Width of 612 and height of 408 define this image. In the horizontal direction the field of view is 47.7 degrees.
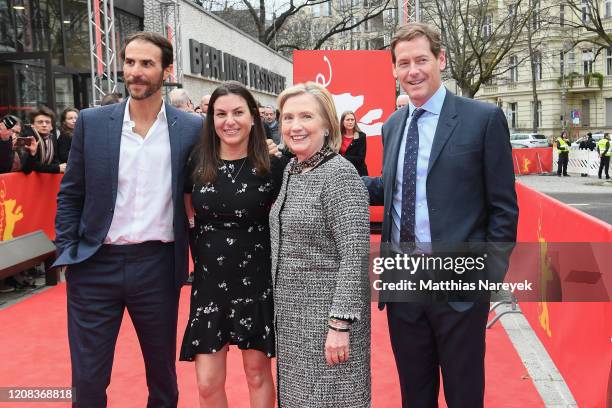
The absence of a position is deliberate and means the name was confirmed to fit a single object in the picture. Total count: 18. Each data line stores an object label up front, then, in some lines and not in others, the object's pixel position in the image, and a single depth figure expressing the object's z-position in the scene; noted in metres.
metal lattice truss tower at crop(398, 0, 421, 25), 12.81
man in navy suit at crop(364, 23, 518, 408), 2.69
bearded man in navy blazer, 3.12
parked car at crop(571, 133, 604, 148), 33.74
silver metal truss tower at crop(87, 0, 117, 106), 11.80
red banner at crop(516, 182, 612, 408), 3.30
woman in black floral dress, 3.03
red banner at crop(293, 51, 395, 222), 10.16
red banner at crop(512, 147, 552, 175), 26.31
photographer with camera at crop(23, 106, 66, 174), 7.92
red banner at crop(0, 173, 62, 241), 7.44
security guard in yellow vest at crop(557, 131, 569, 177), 24.67
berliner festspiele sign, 18.34
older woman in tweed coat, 2.69
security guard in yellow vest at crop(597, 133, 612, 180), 22.22
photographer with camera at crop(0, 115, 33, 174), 7.55
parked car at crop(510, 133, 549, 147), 36.50
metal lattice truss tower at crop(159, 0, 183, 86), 16.28
